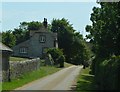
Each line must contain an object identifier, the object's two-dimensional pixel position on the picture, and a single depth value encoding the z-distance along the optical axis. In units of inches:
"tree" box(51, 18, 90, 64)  4640.8
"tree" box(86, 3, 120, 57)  1402.8
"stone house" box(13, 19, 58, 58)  3774.6
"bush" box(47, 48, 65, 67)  3152.1
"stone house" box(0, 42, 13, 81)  1367.1
